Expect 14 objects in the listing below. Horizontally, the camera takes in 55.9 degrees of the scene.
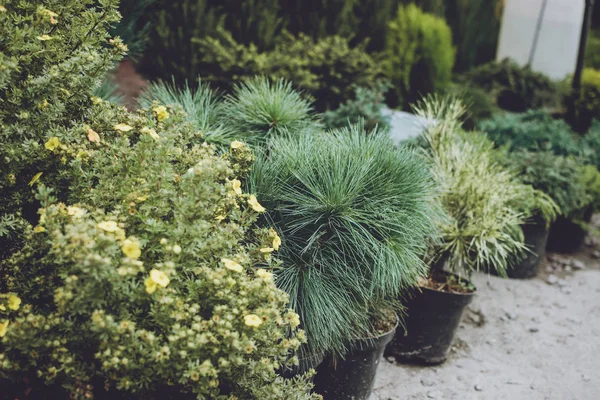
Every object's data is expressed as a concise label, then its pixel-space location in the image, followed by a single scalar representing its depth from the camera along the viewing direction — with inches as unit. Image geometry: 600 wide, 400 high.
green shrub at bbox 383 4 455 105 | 240.5
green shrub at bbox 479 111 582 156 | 203.6
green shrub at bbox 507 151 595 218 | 176.1
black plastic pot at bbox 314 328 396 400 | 108.0
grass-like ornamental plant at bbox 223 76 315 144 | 128.7
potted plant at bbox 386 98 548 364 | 129.3
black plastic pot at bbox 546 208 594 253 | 205.3
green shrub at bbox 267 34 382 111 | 196.2
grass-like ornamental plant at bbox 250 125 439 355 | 101.1
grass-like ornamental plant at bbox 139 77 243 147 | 123.9
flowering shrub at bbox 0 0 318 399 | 71.2
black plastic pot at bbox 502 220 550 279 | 174.2
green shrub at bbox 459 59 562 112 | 281.3
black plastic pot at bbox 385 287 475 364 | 128.4
